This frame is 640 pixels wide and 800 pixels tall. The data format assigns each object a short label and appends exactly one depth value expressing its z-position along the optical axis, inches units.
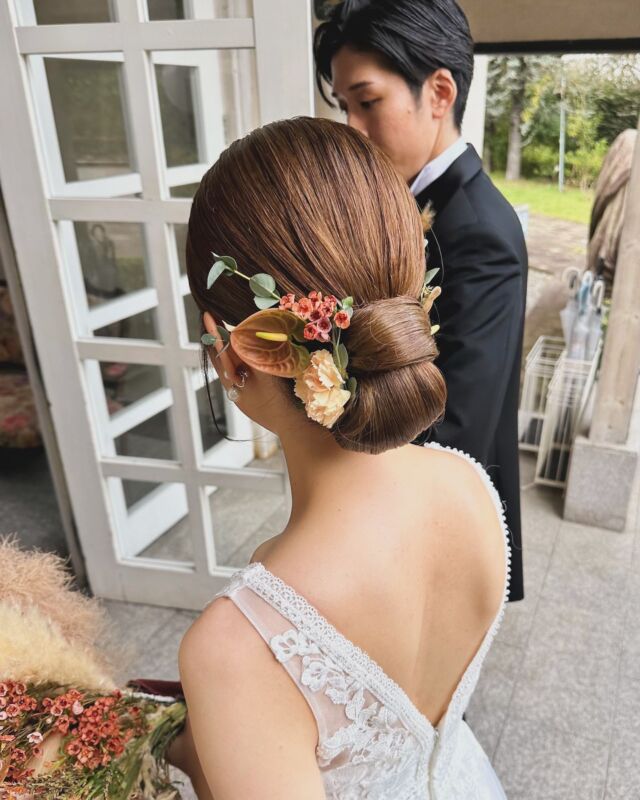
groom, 44.5
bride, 22.8
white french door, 60.8
